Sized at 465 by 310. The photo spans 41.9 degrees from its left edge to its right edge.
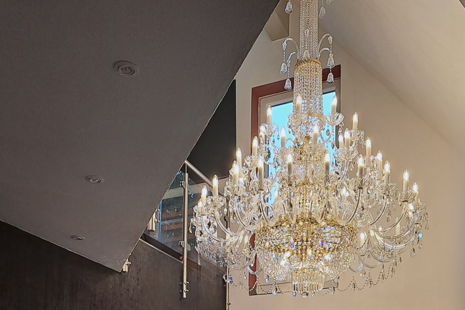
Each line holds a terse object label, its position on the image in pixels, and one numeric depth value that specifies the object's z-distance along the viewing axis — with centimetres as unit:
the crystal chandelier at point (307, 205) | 428
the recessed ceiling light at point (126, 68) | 214
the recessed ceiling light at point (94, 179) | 307
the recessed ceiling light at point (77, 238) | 389
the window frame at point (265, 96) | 719
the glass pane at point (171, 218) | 512
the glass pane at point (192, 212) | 563
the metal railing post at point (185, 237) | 546
